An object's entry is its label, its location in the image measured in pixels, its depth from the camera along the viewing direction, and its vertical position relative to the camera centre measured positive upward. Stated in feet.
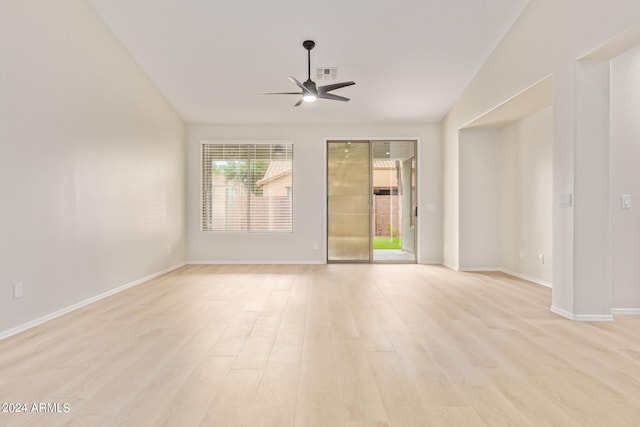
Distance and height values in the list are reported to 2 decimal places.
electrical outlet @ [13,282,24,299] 9.91 -2.29
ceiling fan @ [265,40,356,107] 13.75 +4.77
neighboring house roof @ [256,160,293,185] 23.03 +2.58
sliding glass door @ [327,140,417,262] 23.02 +0.58
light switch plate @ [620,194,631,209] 11.50 +0.21
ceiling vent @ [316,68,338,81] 16.74 +6.56
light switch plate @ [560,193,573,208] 11.02 +0.25
